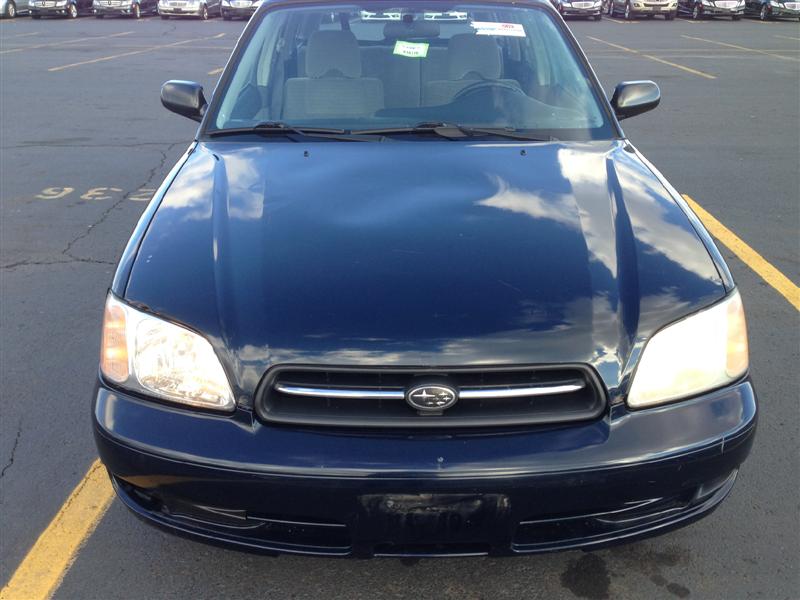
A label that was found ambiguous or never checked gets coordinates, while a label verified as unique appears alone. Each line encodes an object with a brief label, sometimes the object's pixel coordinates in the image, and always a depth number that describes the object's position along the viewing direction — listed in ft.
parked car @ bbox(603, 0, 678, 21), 95.09
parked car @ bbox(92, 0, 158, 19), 100.22
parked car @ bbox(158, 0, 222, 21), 97.96
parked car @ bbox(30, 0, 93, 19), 99.76
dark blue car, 7.02
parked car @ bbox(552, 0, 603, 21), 93.80
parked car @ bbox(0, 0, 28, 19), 100.41
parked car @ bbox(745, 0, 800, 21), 93.04
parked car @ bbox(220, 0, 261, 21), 94.99
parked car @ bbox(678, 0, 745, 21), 94.99
